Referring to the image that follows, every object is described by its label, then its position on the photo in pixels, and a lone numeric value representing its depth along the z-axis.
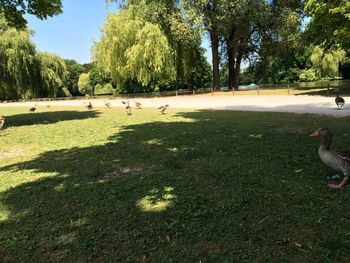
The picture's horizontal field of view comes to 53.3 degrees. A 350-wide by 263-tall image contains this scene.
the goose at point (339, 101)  15.30
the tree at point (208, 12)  33.41
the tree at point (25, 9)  15.63
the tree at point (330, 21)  20.11
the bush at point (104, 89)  76.88
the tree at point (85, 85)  85.38
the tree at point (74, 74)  91.69
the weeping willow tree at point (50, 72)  45.91
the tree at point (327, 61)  57.34
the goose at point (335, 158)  4.75
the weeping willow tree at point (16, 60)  41.88
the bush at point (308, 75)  66.37
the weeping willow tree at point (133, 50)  34.88
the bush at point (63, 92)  60.56
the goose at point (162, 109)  17.83
